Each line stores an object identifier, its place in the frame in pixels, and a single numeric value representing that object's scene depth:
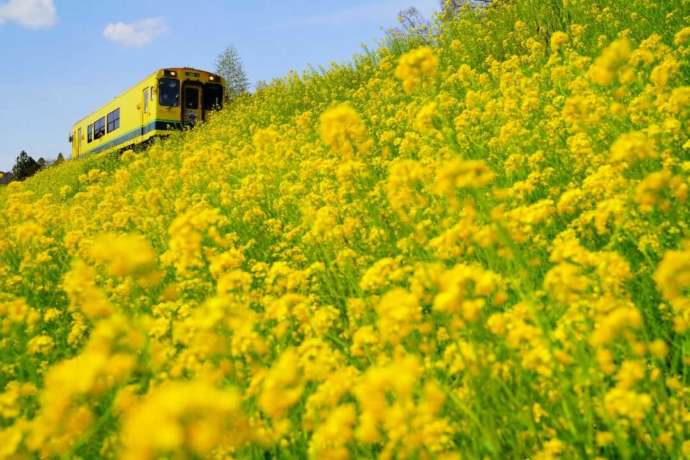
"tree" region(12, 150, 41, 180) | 42.53
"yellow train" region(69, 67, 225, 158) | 18.20
